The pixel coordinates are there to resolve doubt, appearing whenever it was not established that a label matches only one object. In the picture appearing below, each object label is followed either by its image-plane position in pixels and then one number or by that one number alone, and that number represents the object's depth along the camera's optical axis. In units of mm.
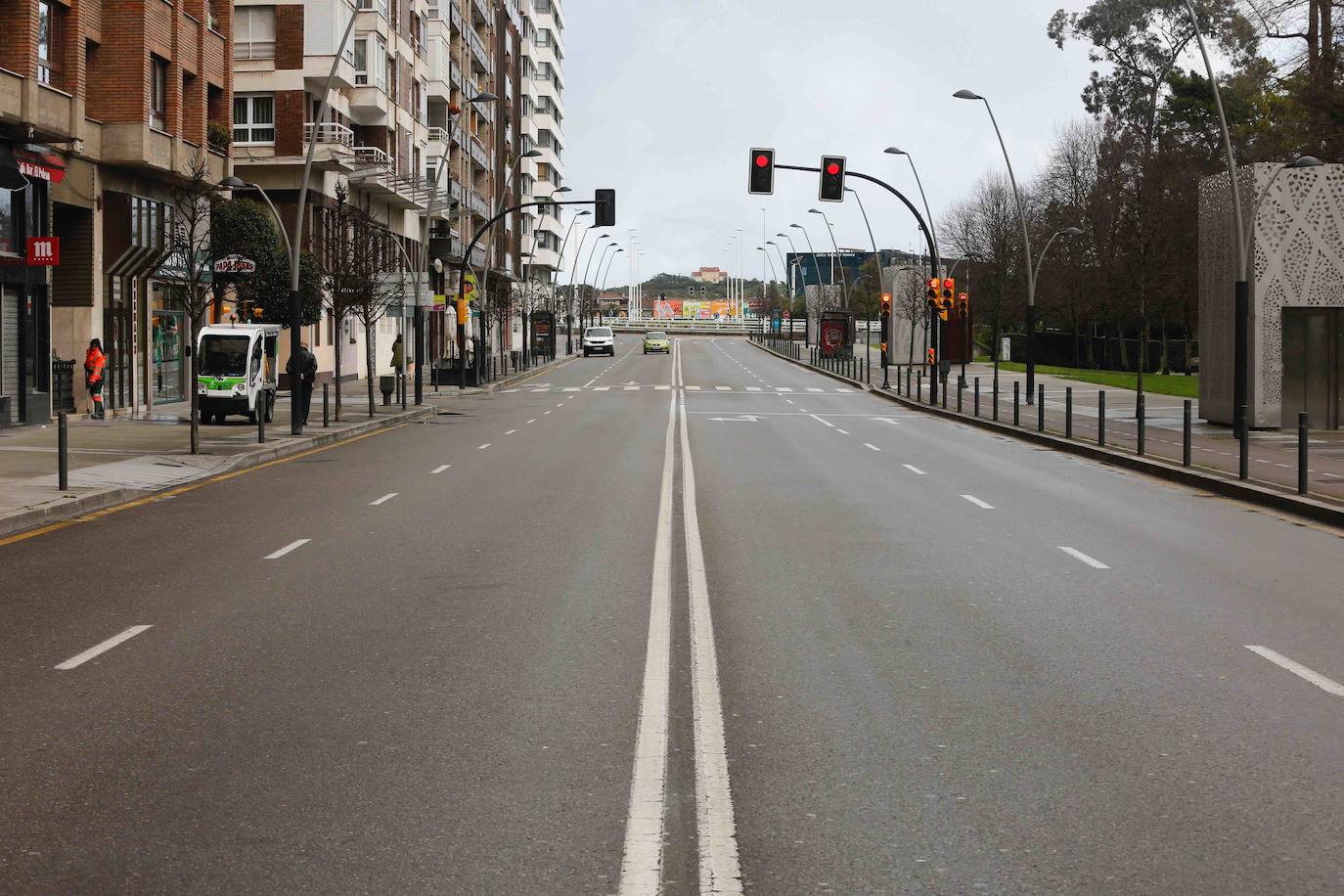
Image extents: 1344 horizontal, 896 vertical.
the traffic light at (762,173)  34938
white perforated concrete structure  33094
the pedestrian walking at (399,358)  47062
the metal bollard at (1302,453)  17859
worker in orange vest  33500
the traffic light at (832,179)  36625
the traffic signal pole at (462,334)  53744
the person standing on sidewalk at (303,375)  30500
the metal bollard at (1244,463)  20250
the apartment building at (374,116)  53750
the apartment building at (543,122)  123625
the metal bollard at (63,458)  18031
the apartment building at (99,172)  30672
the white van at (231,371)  33156
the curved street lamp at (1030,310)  39534
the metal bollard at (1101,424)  27281
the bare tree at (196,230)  27172
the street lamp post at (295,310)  30031
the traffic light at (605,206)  47625
